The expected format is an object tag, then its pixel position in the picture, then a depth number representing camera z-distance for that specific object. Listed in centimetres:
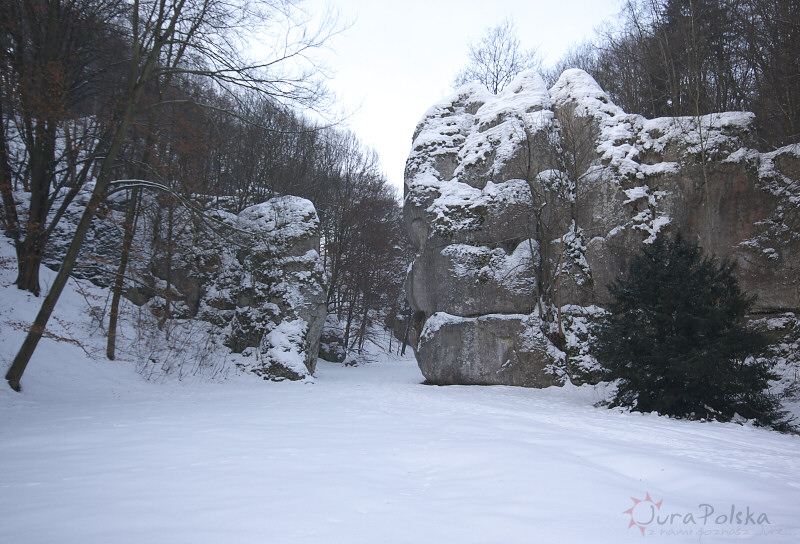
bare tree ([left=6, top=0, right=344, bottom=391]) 807
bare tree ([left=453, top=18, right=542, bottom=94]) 2366
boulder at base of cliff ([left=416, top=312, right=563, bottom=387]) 1291
